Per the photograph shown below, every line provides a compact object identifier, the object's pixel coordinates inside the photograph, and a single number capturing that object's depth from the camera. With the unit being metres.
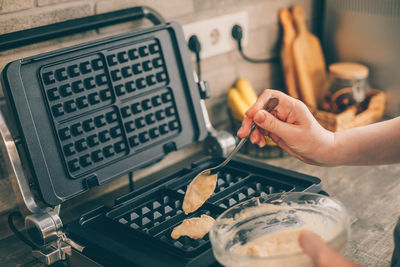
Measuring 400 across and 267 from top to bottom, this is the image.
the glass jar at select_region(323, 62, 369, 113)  1.72
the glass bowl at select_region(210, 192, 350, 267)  0.84
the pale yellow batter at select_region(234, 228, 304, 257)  0.82
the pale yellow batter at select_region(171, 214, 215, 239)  0.96
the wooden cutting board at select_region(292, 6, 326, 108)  1.81
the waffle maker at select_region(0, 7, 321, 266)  1.00
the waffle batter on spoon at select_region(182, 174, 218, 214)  1.05
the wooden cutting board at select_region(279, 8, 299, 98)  1.83
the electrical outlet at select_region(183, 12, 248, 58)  1.57
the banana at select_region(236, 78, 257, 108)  1.66
